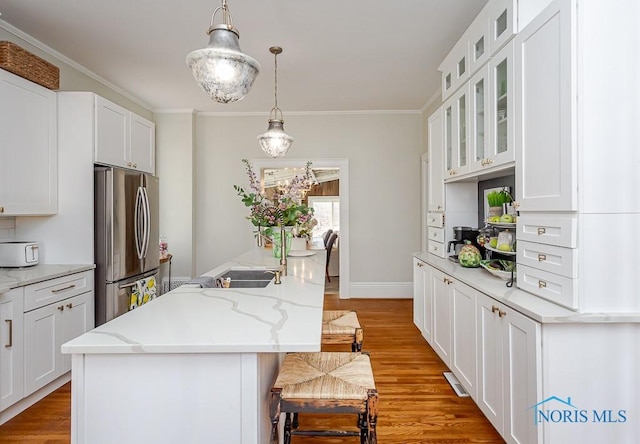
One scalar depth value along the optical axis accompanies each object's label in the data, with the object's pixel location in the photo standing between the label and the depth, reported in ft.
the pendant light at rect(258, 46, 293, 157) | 10.27
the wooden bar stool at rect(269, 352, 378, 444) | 4.39
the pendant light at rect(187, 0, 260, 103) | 4.53
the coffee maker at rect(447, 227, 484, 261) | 9.94
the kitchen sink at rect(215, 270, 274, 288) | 7.85
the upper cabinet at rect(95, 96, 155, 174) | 10.40
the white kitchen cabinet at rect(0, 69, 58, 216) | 8.37
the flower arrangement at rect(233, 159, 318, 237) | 8.87
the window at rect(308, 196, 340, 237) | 36.94
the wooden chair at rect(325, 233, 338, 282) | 25.68
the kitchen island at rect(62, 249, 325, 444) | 3.79
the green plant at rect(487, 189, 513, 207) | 8.05
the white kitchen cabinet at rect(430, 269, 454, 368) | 8.85
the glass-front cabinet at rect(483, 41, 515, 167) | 6.74
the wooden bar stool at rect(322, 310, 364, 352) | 6.95
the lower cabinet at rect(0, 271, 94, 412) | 7.34
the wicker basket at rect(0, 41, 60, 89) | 8.23
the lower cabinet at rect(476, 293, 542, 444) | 5.08
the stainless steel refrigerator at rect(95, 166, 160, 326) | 10.16
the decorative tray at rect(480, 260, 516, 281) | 7.16
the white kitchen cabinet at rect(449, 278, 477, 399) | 7.33
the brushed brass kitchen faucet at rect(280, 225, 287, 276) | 7.46
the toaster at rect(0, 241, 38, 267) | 8.96
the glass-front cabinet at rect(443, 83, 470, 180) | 9.04
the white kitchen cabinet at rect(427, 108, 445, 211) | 10.91
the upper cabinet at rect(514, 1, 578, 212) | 5.05
